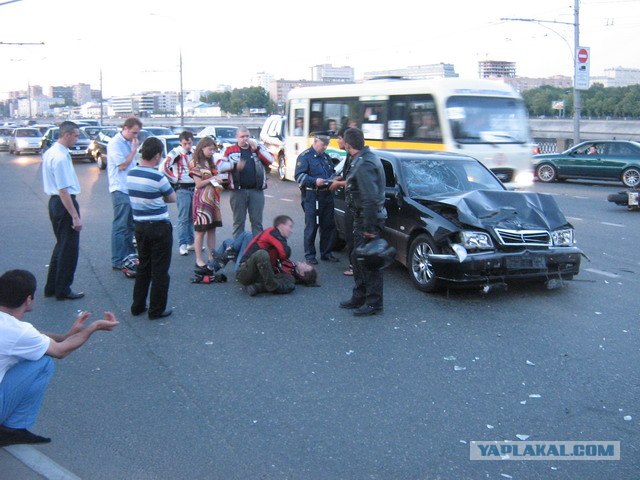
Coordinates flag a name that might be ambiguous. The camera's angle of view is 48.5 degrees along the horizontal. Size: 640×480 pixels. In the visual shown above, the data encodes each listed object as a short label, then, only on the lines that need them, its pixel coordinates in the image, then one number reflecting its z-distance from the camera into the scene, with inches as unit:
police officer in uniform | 395.5
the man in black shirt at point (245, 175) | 375.6
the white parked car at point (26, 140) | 1651.1
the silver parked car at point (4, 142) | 1894.7
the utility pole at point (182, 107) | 1978.3
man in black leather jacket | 285.7
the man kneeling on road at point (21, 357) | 168.6
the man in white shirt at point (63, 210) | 307.0
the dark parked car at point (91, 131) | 1590.8
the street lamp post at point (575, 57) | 1198.9
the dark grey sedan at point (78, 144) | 1370.6
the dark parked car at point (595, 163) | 888.3
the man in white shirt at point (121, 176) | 364.5
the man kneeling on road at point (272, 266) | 326.6
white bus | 661.3
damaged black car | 312.7
